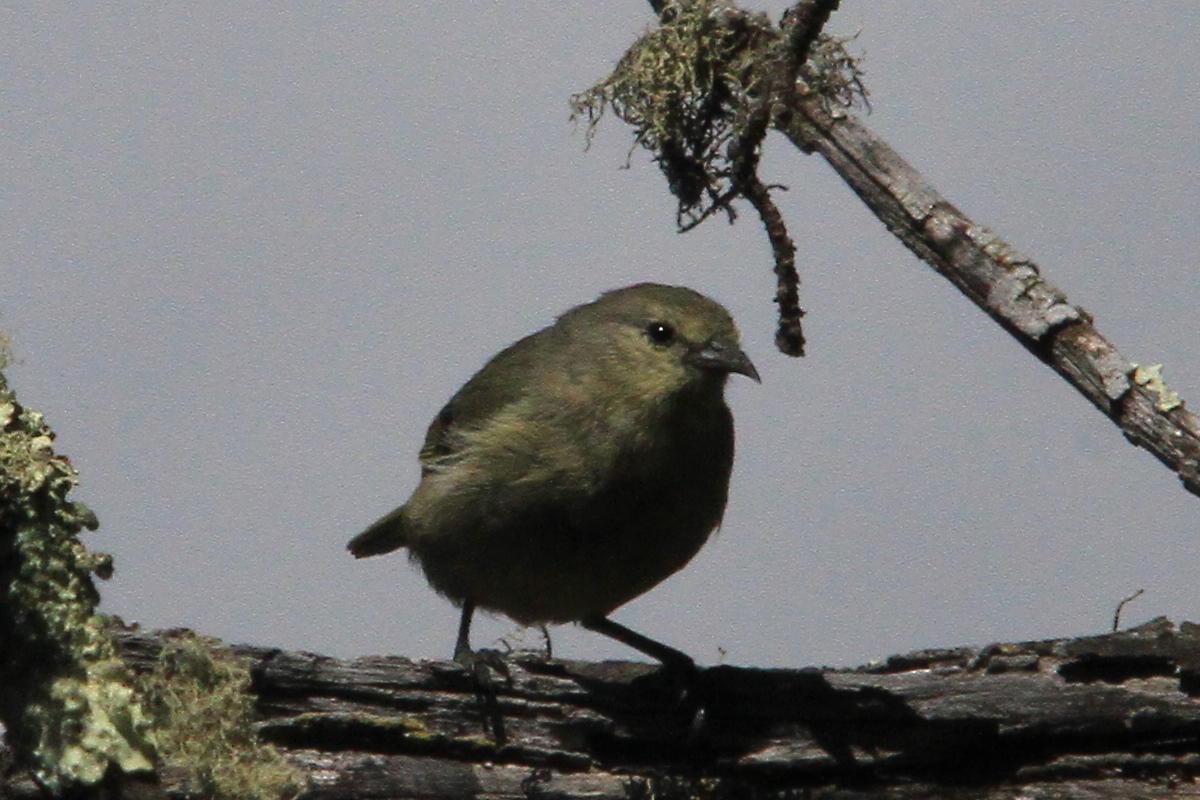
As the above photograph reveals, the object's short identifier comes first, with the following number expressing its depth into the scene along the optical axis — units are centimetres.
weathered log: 909
